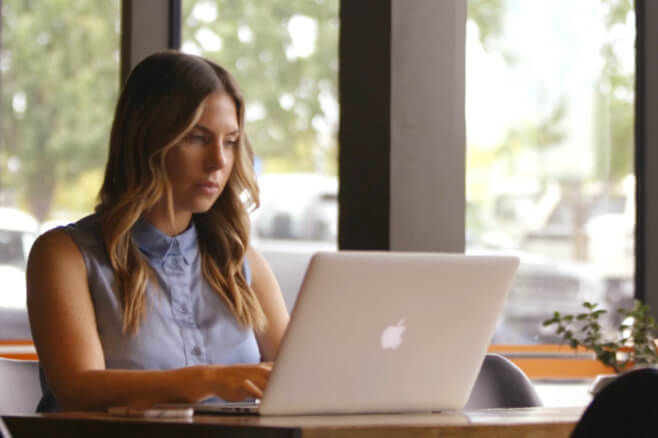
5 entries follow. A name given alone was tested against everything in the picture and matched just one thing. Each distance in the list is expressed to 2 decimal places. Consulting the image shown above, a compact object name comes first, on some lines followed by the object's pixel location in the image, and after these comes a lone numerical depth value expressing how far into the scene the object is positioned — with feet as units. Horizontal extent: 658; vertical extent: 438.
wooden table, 9.10
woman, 13.53
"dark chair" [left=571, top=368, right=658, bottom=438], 8.14
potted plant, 18.47
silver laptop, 10.22
